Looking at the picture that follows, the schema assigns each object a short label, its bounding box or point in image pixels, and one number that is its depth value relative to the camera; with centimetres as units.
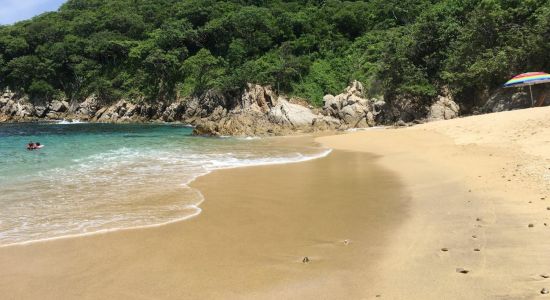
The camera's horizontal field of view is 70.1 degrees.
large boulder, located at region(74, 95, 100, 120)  5984
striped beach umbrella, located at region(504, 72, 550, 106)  2419
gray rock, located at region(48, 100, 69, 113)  6312
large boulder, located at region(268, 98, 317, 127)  3666
